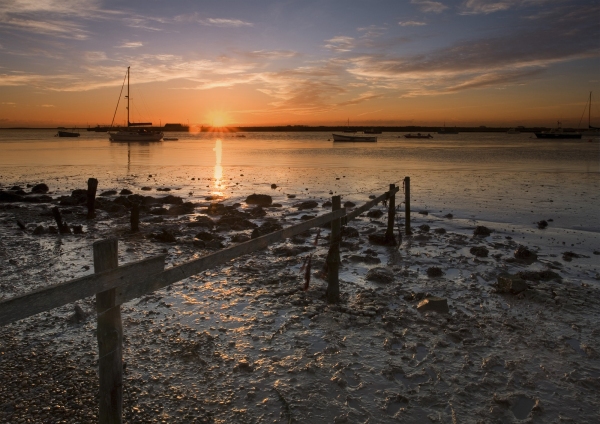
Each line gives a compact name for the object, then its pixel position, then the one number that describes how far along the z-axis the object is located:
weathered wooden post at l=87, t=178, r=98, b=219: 15.95
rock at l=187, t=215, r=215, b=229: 15.23
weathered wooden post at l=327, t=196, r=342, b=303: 8.26
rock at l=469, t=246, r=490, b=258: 11.78
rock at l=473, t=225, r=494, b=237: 14.48
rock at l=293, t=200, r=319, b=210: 19.56
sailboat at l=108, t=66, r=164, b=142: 96.06
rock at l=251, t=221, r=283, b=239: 13.49
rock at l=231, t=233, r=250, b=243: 12.88
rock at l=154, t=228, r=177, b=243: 12.97
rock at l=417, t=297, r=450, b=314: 7.84
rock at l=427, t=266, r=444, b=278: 10.01
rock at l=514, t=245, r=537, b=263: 11.47
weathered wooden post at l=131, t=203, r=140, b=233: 14.23
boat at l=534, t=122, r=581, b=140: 134.12
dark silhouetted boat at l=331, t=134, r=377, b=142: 126.26
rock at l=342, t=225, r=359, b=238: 13.99
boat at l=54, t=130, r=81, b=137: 142.34
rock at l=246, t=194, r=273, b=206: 21.11
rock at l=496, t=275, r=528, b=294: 8.69
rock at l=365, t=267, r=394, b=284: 9.55
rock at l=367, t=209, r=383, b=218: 17.45
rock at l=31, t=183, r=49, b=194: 23.50
